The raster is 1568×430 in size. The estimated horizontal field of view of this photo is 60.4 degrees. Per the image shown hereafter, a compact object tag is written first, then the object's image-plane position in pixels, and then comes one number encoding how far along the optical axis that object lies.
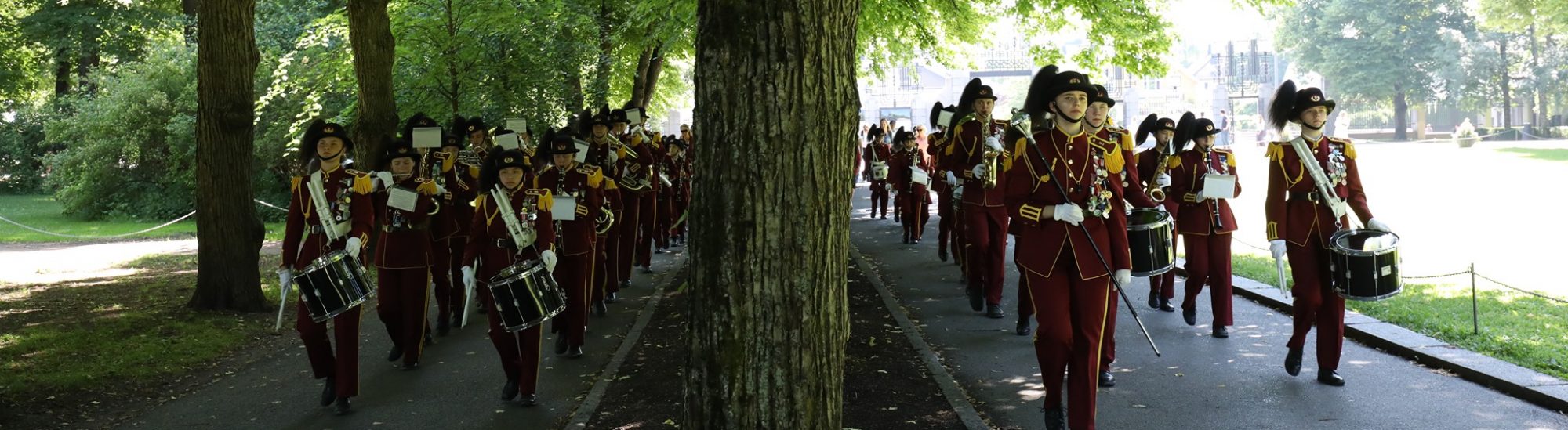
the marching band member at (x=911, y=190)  19.91
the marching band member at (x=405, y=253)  9.66
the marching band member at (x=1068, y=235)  6.96
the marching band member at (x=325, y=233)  8.38
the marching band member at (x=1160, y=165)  11.07
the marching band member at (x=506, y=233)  8.58
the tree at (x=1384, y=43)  64.12
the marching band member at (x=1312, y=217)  8.26
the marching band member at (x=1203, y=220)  10.32
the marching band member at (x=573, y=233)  10.30
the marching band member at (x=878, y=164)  25.08
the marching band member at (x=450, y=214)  11.45
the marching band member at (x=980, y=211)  11.66
